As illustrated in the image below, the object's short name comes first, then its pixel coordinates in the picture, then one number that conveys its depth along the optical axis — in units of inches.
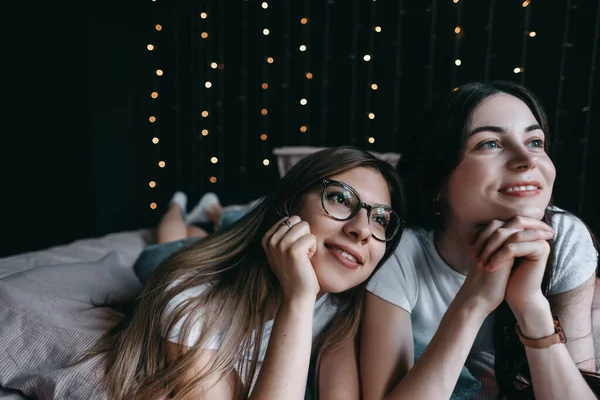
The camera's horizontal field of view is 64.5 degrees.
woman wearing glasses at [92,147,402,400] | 37.7
